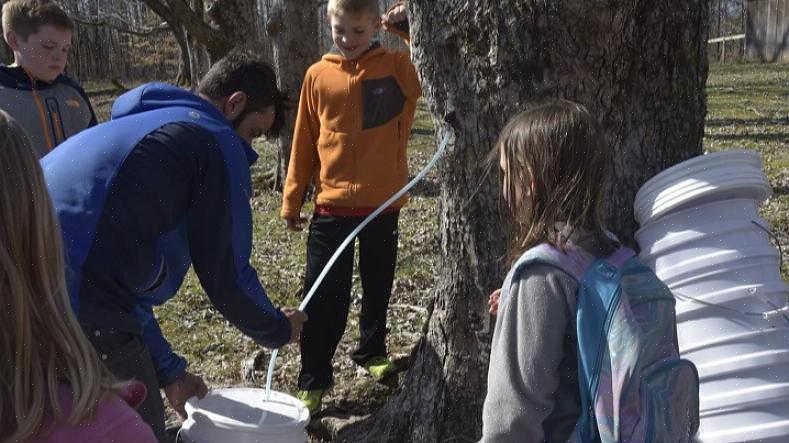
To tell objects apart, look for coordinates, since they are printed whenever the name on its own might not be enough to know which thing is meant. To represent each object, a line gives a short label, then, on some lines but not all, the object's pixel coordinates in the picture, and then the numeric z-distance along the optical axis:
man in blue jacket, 2.48
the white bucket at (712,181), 2.35
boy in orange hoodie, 4.17
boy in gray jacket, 4.18
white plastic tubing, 3.04
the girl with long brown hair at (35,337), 1.44
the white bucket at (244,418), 2.41
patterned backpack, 1.98
